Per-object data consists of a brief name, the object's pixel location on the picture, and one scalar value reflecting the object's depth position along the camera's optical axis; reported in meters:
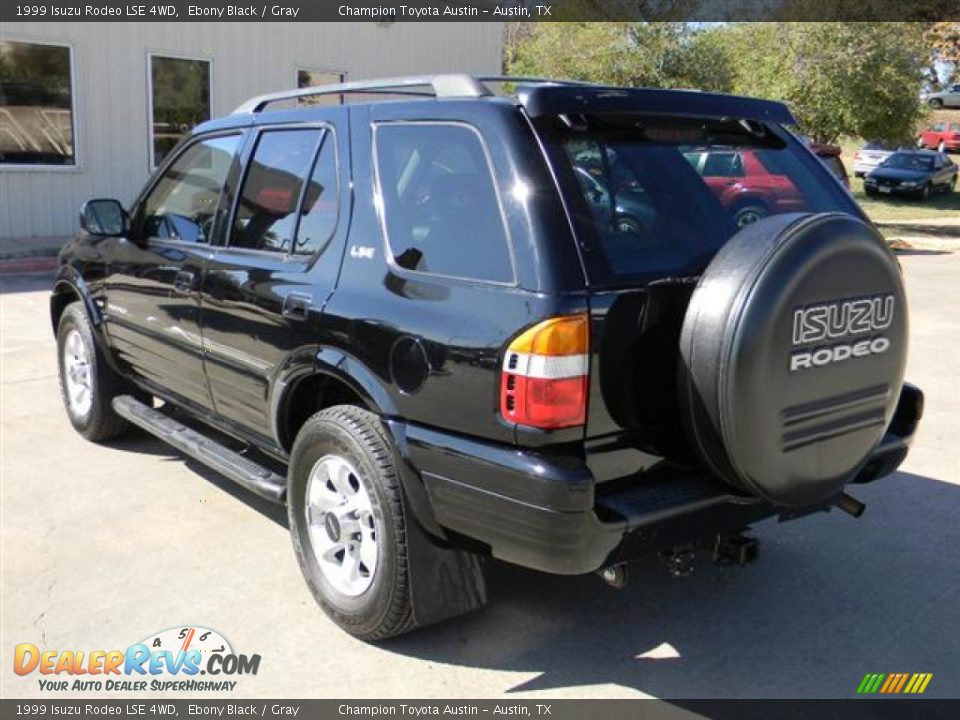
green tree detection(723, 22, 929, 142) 21.33
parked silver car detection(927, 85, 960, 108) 35.71
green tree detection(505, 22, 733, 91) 23.48
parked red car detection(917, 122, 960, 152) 39.56
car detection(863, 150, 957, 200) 27.11
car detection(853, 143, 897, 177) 30.58
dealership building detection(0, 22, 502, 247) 13.06
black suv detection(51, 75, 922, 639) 2.71
